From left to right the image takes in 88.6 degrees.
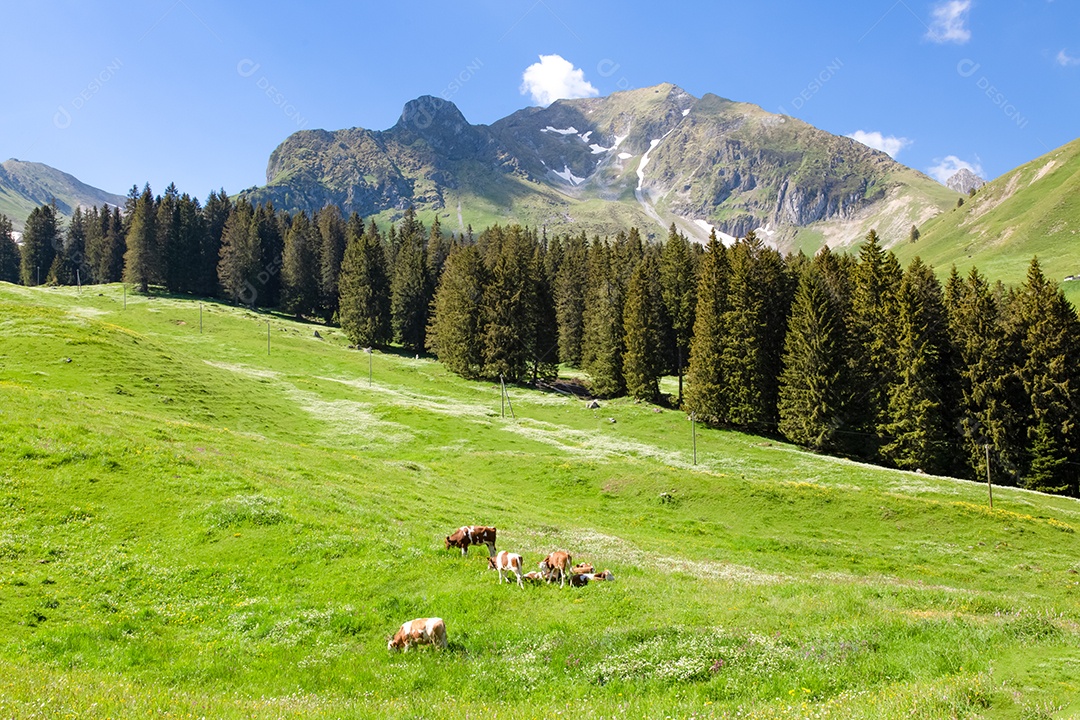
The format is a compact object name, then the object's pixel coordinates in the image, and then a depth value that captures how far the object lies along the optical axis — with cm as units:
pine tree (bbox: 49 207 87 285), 13825
